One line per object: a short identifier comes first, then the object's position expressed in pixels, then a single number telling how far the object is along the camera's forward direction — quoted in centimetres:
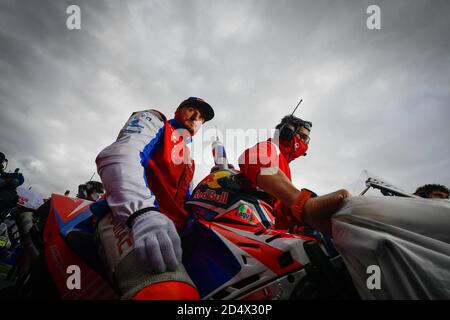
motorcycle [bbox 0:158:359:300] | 101
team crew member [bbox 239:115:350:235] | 103
